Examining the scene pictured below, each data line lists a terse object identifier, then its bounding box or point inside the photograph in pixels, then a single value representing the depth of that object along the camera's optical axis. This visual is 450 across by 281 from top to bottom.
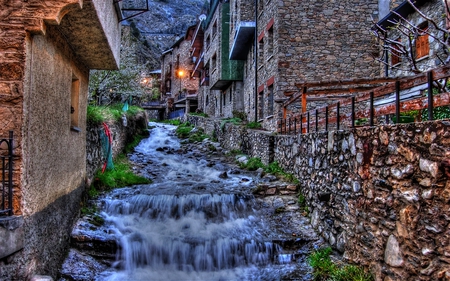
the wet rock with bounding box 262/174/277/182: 10.76
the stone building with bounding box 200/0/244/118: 22.23
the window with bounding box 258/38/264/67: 17.39
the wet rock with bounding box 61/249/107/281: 5.90
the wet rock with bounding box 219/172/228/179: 12.33
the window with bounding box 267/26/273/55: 15.77
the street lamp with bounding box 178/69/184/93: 45.06
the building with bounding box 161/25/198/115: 41.15
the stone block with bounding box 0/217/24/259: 3.60
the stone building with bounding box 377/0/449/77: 11.80
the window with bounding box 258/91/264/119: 17.39
